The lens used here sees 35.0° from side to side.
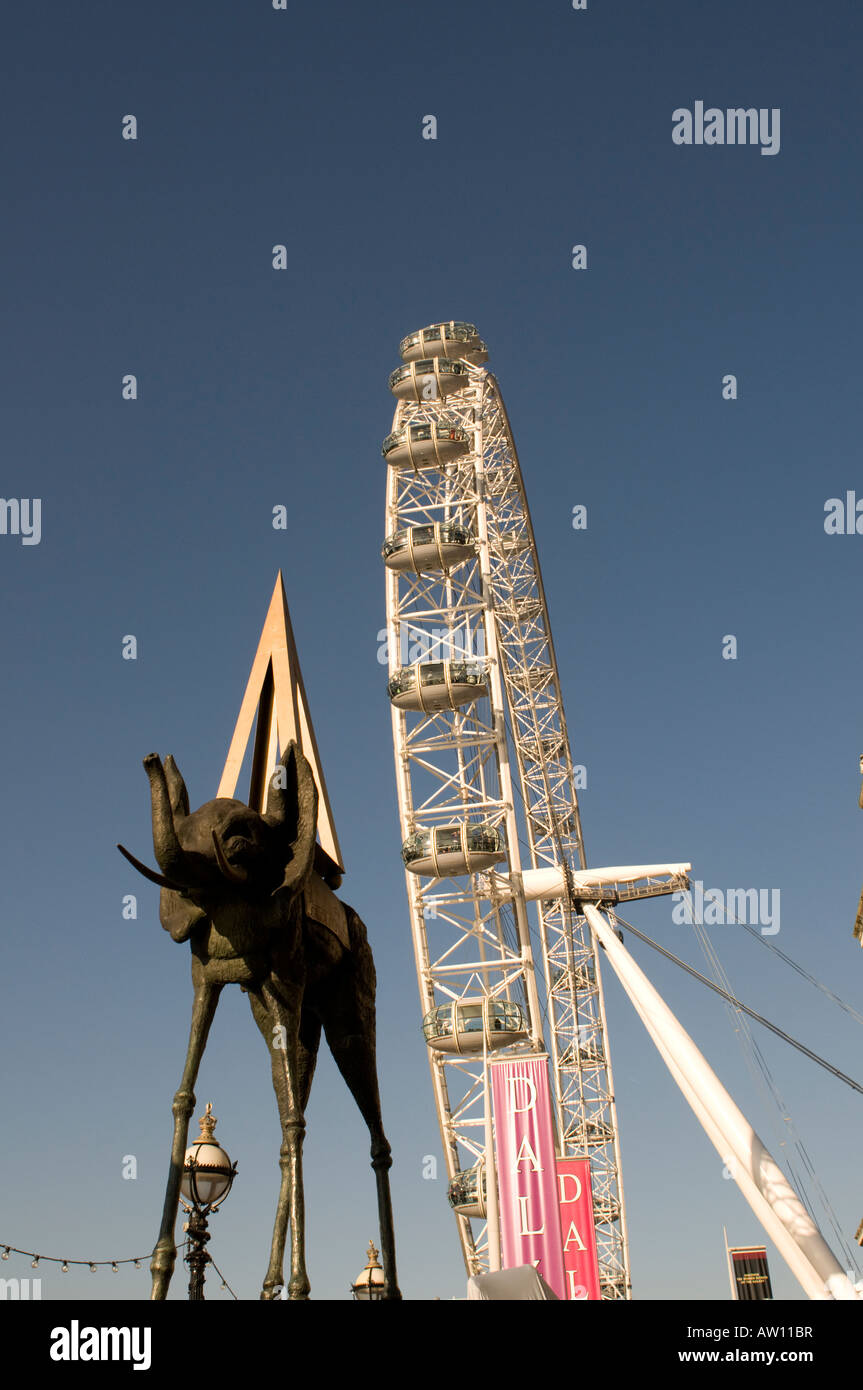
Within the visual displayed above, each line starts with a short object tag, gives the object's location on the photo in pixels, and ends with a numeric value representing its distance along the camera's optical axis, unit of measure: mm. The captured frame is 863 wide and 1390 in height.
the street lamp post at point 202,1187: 9820
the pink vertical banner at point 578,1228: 29250
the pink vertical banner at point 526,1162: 23016
